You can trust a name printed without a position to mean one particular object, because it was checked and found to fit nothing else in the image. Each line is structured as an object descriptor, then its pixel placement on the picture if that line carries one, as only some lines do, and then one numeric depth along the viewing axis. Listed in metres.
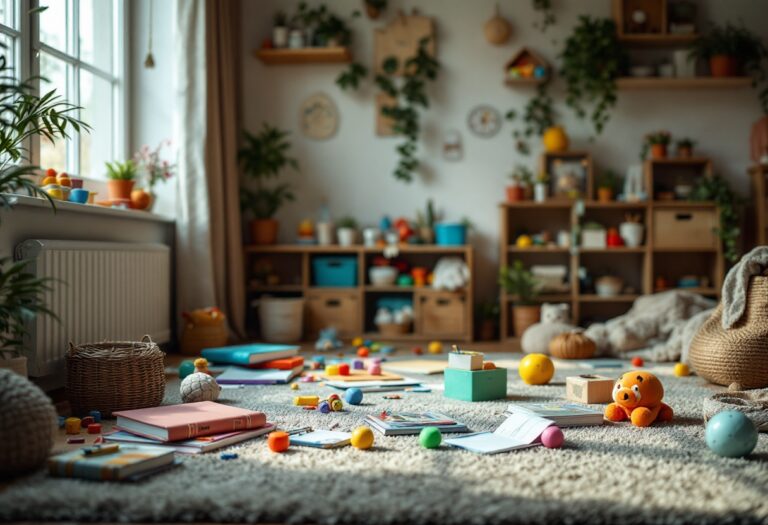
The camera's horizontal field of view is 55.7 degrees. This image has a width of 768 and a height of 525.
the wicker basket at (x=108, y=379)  2.48
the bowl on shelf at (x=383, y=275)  5.07
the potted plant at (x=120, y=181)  3.88
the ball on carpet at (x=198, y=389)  2.60
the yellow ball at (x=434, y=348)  4.32
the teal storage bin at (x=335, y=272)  5.14
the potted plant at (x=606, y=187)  5.06
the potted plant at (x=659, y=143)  5.08
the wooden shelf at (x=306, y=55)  5.09
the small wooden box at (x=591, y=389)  2.71
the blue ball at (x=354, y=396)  2.68
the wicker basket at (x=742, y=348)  2.86
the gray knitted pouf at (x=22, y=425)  1.73
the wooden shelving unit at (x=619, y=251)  4.98
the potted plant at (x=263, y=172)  5.15
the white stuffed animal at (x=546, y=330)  4.20
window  3.20
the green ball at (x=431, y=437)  2.04
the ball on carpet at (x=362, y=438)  2.04
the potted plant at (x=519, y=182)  5.11
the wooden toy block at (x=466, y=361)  2.81
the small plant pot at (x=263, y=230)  5.17
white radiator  2.79
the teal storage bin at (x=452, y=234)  5.04
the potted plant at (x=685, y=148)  5.09
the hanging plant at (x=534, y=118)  5.25
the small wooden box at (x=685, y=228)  4.95
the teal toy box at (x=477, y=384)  2.77
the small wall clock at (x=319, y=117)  5.38
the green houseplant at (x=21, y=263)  2.02
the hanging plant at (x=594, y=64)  4.97
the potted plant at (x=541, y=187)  5.07
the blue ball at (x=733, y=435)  1.92
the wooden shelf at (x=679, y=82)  4.97
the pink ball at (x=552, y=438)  2.06
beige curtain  4.61
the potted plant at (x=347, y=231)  5.11
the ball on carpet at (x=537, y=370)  3.11
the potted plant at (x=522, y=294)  4.85
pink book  2.08
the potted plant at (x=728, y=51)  4.98
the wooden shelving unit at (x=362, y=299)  4.97
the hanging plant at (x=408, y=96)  5.25
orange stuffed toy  2.38
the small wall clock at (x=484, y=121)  5.32
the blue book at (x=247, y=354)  3.46
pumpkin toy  3.94
